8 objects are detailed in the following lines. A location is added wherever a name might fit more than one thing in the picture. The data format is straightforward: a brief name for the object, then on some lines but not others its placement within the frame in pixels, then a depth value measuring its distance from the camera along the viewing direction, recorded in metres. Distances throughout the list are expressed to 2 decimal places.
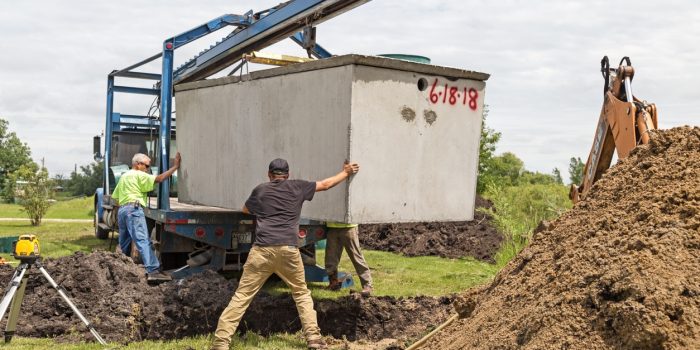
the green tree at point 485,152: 20.97
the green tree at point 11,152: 66.38
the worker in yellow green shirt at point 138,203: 8.98
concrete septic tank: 6.14
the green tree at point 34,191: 22.52
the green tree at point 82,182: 75.06
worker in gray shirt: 6.52
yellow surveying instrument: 6.43
